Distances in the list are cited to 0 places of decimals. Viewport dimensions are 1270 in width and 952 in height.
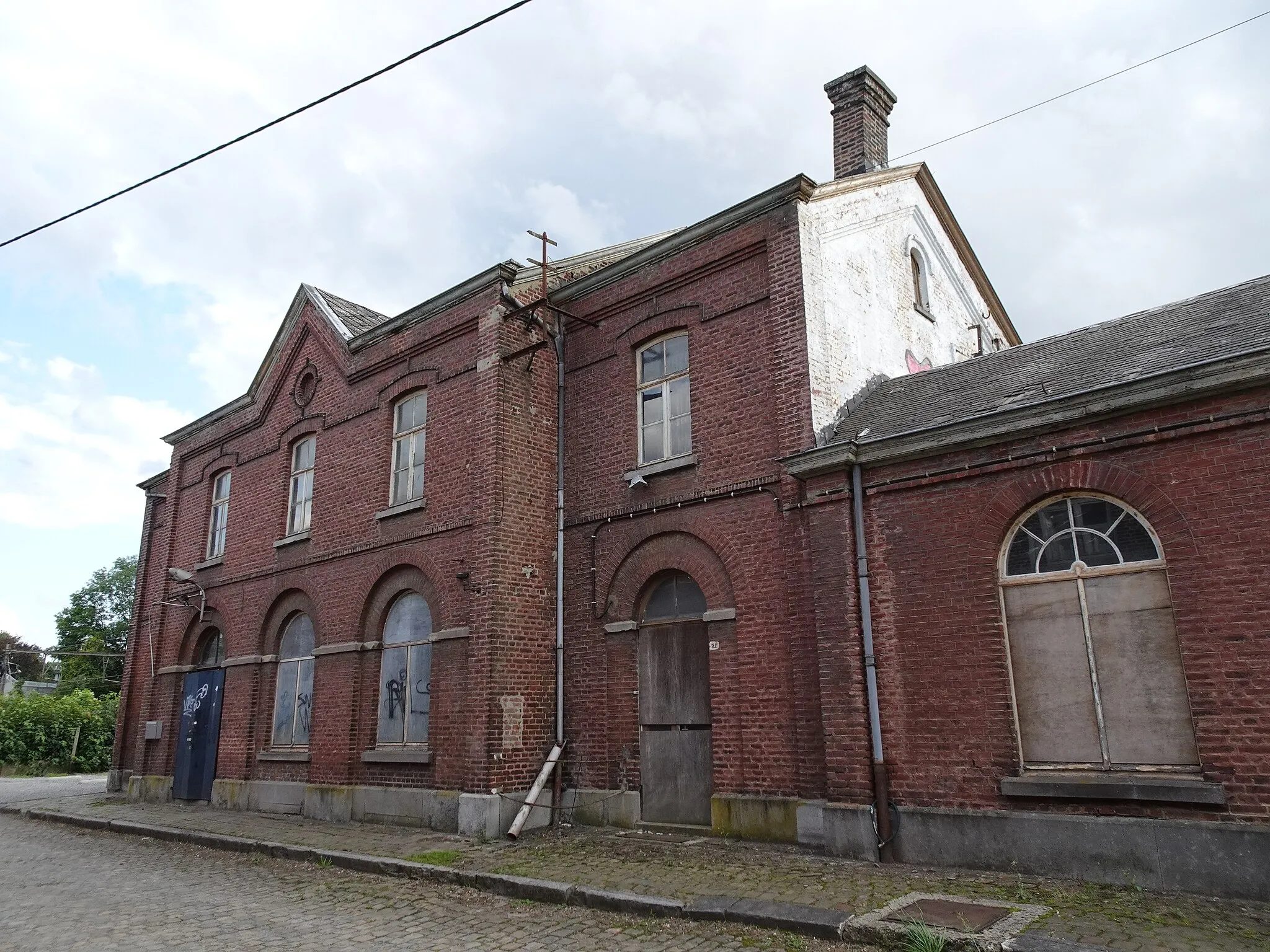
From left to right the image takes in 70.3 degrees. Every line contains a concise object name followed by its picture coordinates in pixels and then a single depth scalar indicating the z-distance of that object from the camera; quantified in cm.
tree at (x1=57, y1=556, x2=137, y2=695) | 6141
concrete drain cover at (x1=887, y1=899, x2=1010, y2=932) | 616
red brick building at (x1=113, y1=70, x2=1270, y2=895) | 775
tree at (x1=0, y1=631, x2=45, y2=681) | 5969
